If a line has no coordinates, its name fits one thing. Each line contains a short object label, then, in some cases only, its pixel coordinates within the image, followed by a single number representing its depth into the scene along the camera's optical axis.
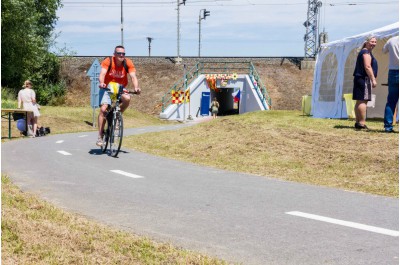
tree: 39.26
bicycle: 11.17
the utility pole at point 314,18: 46.94
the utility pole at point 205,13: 65.89
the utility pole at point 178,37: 51.87
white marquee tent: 20.19
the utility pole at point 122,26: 53.88
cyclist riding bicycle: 11.09
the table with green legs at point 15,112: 17.66
